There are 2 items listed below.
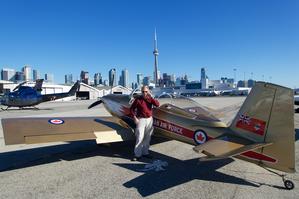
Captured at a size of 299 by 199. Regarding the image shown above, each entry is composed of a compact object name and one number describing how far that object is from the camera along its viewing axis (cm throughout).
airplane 398
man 599
